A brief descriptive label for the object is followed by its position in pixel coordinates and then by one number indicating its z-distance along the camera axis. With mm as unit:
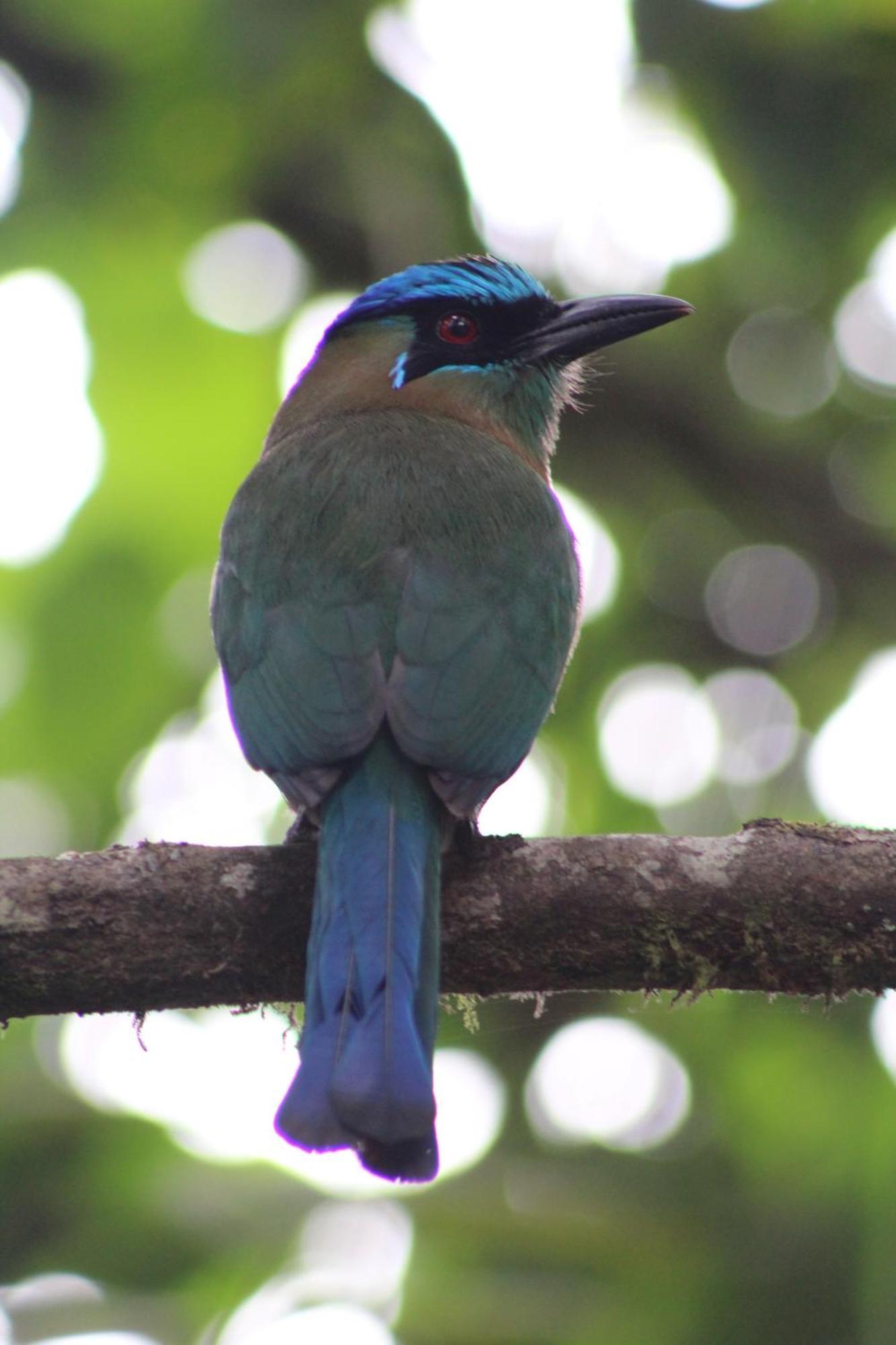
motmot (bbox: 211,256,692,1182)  5789
